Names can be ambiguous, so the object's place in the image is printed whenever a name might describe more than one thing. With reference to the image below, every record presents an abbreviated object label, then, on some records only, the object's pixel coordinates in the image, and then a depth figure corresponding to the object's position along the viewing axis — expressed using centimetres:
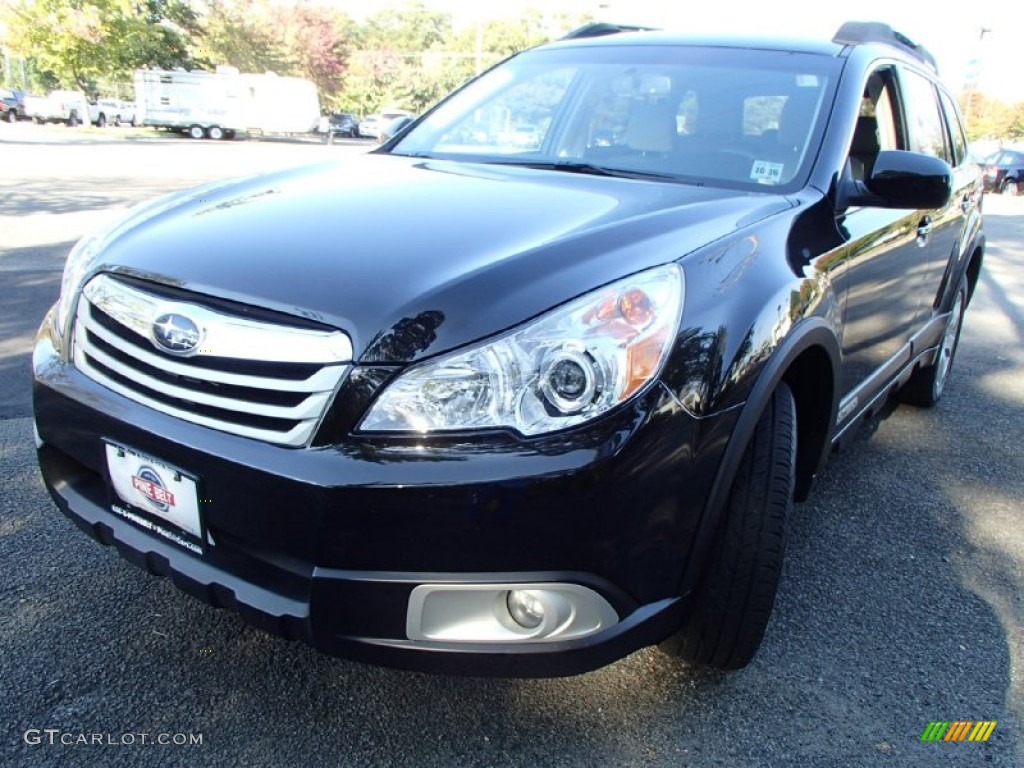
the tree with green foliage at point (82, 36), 3234
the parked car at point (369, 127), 4475
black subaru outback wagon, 161
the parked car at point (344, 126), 4856
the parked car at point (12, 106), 4588
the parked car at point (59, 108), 4238
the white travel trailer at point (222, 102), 3594
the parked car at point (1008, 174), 2688
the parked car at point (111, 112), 4303
